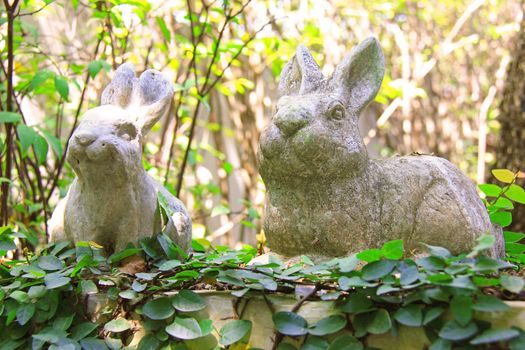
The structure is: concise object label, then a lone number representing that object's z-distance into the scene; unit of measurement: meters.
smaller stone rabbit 1.86
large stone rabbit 1.87
